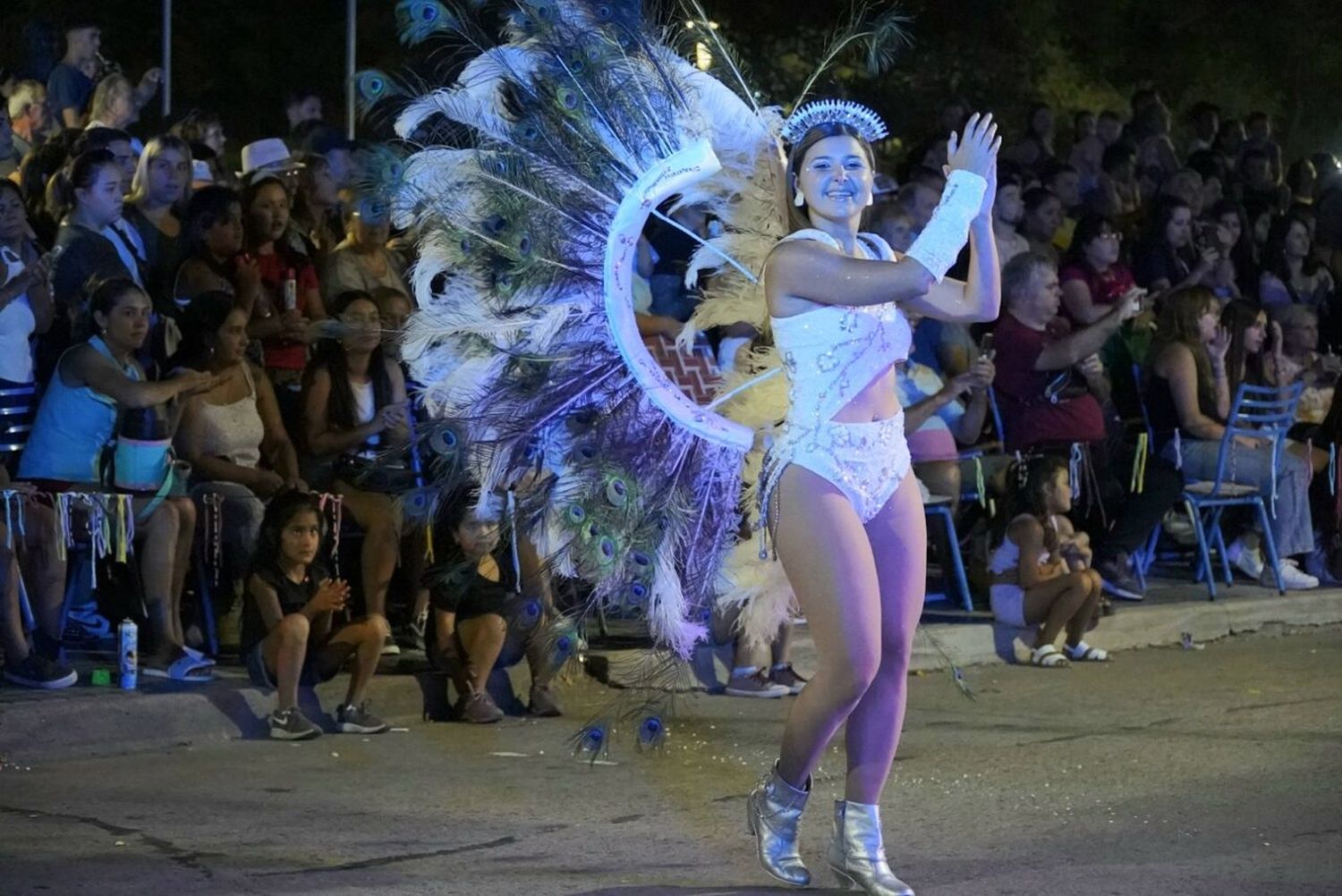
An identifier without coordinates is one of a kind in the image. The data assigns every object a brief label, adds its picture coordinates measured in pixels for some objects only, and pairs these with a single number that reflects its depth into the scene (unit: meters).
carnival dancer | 6.05
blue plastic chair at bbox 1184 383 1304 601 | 12.15
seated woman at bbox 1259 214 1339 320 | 15.24
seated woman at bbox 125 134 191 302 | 10.92
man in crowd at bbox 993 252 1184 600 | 11.55
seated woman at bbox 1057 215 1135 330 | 12.84
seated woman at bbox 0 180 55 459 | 9.41
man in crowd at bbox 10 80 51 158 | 12.74
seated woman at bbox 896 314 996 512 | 10.89
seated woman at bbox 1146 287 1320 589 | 12.16
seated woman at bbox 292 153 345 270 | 12.11
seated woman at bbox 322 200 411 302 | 10.92
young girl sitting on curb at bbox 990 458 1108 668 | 10.82
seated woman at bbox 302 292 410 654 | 9.62
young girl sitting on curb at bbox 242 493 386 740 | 8.82
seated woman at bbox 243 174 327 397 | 10.56
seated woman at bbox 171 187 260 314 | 10.33
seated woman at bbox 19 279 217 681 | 9.20
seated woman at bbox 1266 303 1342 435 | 13.43
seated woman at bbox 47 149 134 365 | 9.95
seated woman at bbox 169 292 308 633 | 9.62
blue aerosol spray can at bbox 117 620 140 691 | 8.89
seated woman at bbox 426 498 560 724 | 9.02
